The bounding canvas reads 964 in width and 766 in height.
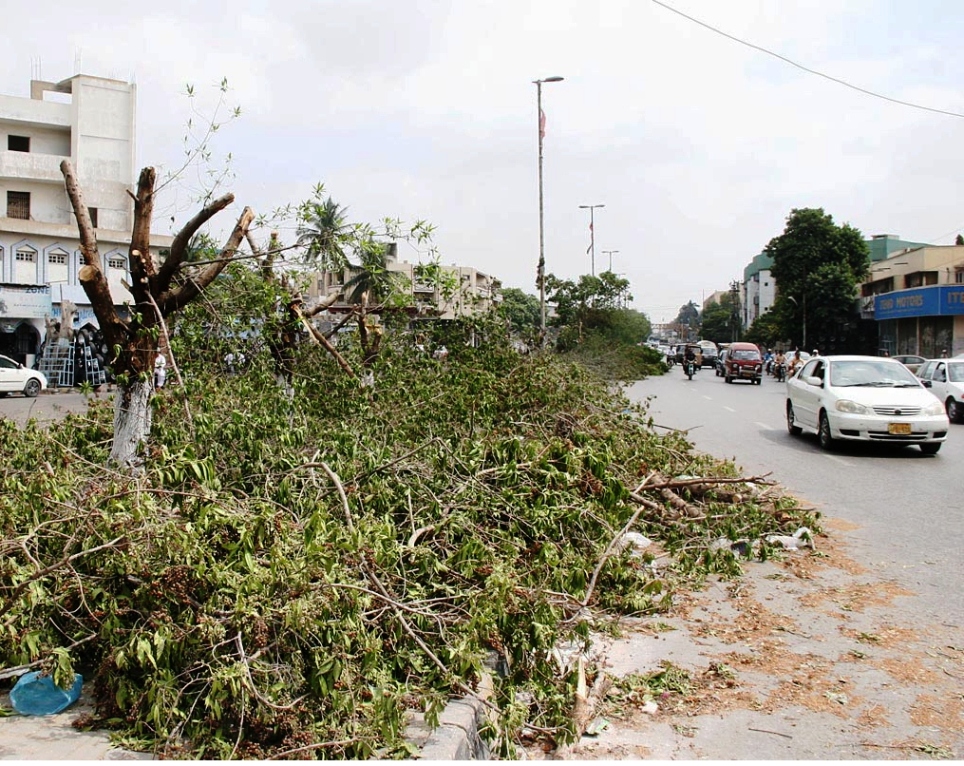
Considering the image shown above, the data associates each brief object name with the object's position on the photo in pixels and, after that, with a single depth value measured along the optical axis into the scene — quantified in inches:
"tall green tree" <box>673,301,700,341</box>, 6880.9
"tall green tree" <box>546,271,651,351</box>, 2086.6
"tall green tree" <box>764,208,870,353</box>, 2566.4
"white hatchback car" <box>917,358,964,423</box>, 823.7
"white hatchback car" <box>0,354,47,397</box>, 1170.0
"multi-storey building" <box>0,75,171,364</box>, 1592.0
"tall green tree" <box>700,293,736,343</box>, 5012.3
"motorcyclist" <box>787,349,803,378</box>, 1461.4
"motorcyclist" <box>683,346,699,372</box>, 1787.3
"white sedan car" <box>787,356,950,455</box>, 553.6
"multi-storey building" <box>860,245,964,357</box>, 2000.5
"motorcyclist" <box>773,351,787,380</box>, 1859.0
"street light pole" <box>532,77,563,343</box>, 1364.4
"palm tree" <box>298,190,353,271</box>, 344.2
